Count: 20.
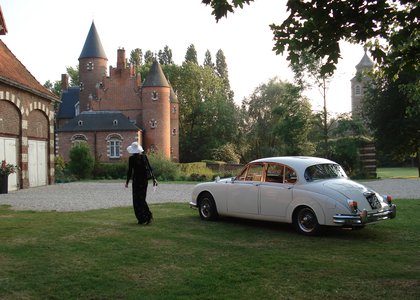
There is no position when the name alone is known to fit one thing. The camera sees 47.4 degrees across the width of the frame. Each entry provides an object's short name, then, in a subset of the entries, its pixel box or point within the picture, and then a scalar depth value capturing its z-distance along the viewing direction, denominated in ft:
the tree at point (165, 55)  329.72
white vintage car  29.40
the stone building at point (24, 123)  71.65
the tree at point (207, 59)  301.37
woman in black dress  35.51
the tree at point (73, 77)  273.75
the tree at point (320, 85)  109.34
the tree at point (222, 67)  293.10
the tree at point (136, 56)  306.76
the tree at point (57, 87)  273.48
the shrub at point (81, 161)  114.83
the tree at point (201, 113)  220.02
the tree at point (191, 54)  294.25
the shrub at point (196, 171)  109.81
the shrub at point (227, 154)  184.85
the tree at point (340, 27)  17.15
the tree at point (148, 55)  322.59
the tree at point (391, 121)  124.57
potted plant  68.85
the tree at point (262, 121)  184.08
